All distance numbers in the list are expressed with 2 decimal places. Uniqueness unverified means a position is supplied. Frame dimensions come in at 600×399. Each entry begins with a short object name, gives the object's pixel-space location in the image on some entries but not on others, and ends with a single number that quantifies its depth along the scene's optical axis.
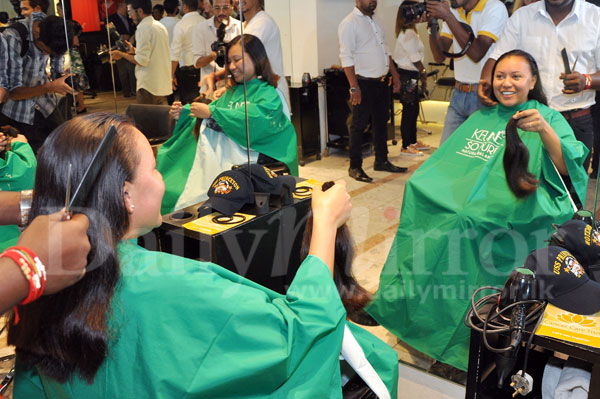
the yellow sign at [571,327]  1.29
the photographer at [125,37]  2.53
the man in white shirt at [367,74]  2.70
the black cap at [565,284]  1.38
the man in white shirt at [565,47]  2.08
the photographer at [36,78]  2.70
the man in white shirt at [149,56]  2.56
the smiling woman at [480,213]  2.08
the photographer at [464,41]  2.34
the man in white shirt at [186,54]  2.59
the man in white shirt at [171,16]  2.55
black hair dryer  1.34
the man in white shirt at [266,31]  2.67
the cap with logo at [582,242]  1.50
